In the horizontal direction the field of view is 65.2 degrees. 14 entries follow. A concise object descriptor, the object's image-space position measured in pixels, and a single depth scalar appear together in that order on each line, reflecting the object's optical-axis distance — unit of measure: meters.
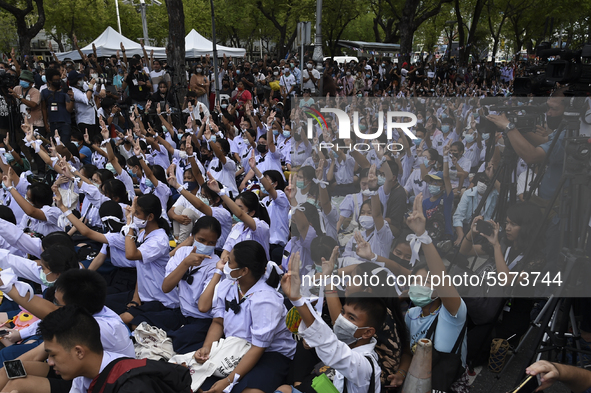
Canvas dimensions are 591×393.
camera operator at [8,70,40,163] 8.93
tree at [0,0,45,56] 18.09
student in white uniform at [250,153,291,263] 5.15
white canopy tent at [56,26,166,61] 19.64
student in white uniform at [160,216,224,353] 3.68
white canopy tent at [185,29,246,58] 20.25
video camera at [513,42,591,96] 3.39
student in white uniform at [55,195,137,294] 4.27
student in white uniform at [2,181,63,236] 4.88
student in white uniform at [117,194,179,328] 3.98
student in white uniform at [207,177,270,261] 4.35
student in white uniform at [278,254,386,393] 2.37
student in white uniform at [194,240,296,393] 3.08
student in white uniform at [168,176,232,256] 4.59
